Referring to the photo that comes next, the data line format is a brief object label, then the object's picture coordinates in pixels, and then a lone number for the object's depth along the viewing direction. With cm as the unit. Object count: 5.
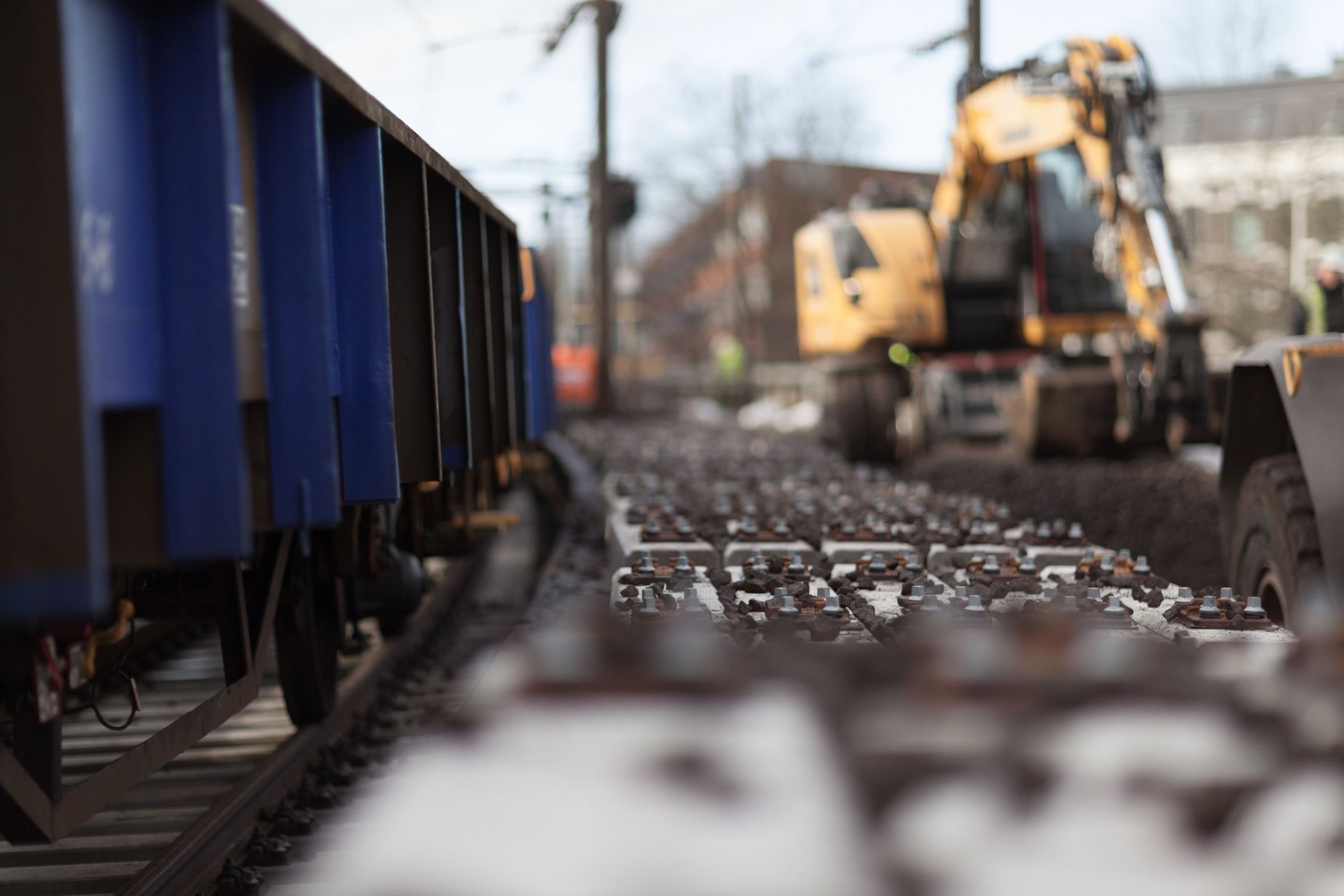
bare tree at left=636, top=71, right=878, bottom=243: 4884
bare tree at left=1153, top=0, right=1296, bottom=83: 2762
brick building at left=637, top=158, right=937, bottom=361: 4959
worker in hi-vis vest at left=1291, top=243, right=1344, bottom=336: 1298
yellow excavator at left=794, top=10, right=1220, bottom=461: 1202
